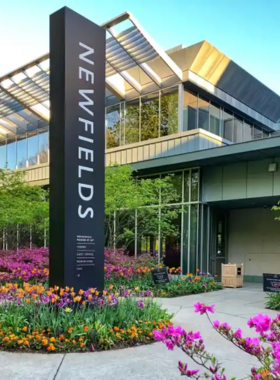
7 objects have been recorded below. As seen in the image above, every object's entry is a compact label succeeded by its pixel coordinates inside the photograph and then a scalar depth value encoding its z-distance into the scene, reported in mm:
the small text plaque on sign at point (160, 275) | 10742
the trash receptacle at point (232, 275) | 13244
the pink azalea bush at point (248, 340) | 2490
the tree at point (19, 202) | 15453
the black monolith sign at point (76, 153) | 6141
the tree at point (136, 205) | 13047
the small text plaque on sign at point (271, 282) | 9562
